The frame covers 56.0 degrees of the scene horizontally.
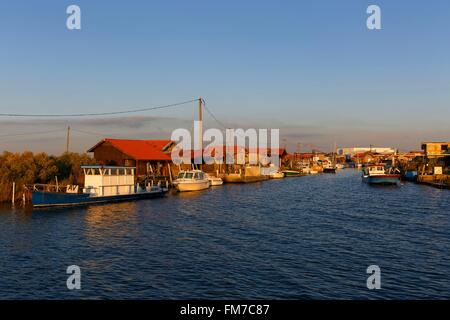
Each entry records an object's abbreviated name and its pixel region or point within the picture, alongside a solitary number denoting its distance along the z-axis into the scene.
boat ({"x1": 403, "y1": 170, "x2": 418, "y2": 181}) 96.60
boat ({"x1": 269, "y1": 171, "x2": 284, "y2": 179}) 117.91
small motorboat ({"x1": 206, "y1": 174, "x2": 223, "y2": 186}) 79.88
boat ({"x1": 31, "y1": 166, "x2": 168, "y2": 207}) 42.72
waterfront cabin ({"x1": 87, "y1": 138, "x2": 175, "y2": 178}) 68.19
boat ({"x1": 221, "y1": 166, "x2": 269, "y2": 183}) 92.50
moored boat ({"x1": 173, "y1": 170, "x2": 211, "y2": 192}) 64.62
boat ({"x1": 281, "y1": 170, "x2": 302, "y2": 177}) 130.93
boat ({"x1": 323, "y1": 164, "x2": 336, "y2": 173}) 161.86
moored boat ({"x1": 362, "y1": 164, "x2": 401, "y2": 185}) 78.50
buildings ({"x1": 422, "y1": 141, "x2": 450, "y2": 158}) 113.88
